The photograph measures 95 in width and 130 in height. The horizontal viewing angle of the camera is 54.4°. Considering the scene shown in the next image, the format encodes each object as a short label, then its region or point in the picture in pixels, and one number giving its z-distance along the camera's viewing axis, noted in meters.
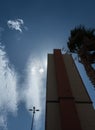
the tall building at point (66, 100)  4.32
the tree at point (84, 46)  6.82
